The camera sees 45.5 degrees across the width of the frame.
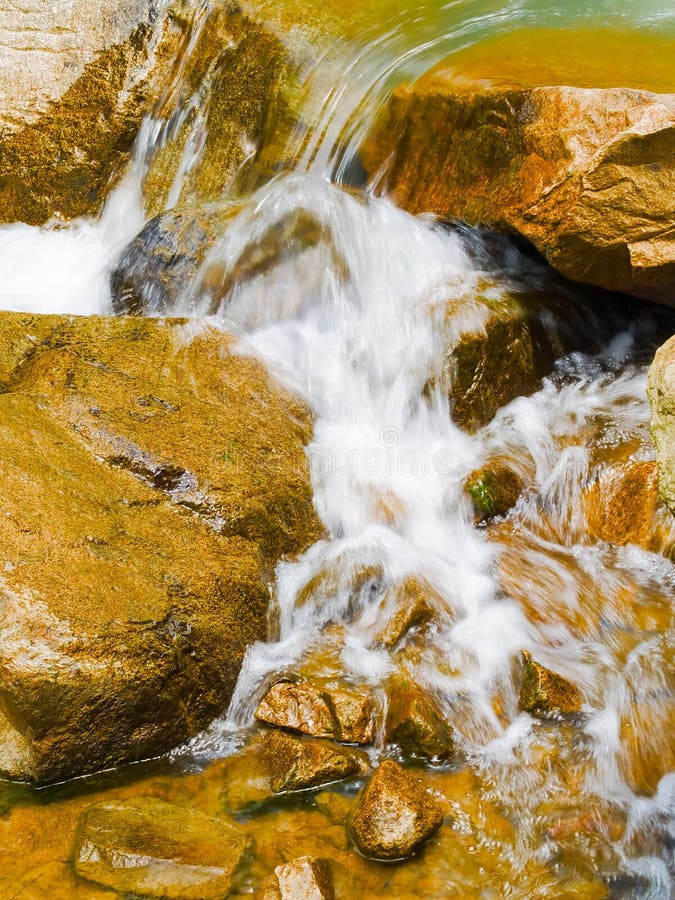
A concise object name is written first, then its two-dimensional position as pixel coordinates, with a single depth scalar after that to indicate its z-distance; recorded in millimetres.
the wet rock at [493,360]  5805
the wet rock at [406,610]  4324
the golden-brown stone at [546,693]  3943
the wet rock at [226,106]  7680
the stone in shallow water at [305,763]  3508
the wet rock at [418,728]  3699
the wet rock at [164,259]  6195
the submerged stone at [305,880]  2980
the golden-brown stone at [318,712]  3742
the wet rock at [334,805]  3381
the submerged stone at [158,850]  2914
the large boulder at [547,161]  5348
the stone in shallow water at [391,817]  3201
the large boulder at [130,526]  3314
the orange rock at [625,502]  5070
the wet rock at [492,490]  5328
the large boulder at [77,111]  8250
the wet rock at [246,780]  3404
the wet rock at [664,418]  3369
